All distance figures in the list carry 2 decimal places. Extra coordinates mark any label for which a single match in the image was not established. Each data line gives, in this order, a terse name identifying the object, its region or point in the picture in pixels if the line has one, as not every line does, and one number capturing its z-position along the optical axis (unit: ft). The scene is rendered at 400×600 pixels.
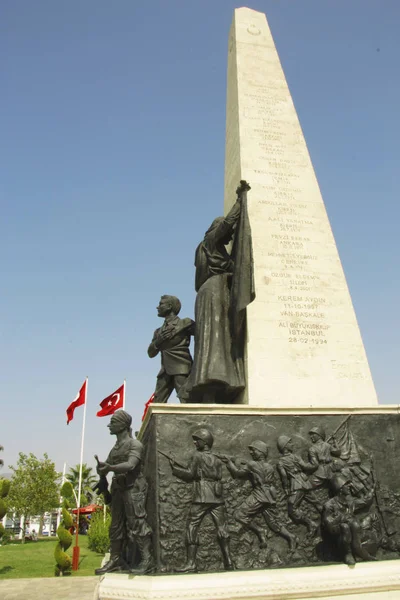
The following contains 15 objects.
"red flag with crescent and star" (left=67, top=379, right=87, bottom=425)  73.00
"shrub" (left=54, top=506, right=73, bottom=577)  65.86
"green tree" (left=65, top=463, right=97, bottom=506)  193.77
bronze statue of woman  25.91
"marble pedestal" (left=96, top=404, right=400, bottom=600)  19.65
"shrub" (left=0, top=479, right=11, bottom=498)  68.92
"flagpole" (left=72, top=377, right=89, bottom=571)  72.18
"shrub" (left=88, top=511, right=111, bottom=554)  89.61
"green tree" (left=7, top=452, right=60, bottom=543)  142.61
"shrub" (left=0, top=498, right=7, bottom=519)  63.21
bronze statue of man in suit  29.17
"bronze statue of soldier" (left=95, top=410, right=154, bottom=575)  20.95
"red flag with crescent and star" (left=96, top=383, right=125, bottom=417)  68.69
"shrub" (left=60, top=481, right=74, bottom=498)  125.70
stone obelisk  27.76
